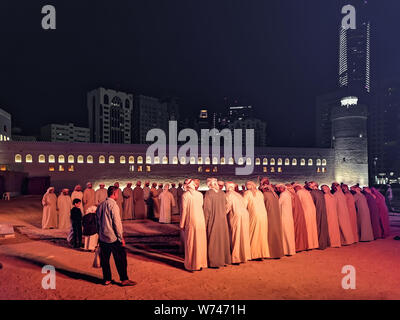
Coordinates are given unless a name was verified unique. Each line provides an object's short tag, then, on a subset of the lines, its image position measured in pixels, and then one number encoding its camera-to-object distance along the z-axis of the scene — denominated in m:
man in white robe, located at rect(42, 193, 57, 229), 10.59
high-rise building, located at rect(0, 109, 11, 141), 37.73
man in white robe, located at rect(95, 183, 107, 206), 11.02
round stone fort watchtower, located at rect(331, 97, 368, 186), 41.19
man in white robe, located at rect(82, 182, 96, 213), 10.70
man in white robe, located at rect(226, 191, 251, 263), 6.36
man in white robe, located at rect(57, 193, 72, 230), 10.52
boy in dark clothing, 7.40
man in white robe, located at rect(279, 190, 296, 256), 7.00
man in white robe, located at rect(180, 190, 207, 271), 5.86
